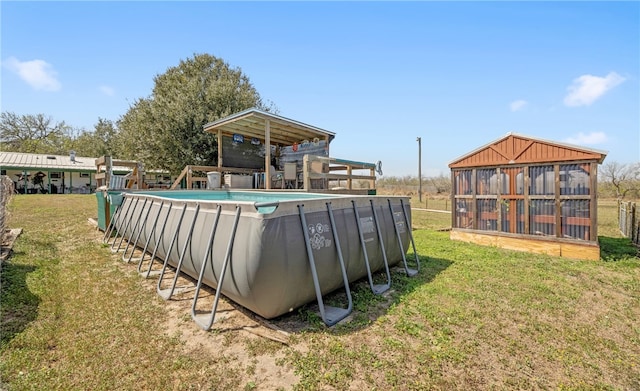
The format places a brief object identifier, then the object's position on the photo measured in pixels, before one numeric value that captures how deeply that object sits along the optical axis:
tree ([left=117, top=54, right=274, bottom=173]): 14.23
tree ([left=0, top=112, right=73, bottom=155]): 31.55
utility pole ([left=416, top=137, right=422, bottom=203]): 25.05
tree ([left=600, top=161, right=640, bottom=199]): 21.89
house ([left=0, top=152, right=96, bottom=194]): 20.45
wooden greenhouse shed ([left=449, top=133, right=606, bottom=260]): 5.48
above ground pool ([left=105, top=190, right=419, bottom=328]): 2.46
